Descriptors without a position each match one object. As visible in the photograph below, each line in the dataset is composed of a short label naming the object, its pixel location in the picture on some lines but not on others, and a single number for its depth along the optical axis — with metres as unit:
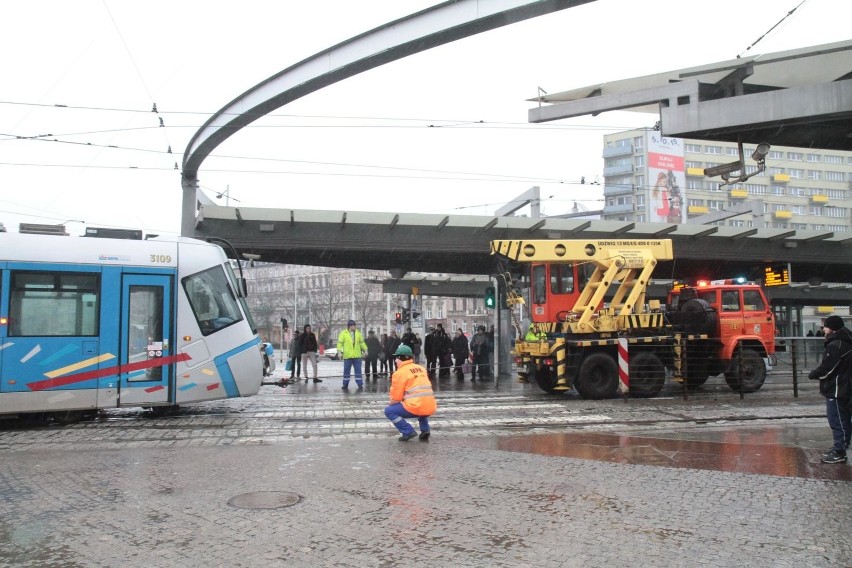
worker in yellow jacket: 18.38
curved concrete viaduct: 10.29
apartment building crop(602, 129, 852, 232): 83.56
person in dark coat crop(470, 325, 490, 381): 22.12
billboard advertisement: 84.94
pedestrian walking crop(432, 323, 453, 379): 23.47
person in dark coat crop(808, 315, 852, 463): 7.52
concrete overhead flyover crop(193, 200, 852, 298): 22.09
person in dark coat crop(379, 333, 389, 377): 23.80
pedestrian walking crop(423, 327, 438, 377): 23.22
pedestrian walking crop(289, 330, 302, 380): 21.34
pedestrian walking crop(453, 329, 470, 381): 23.09
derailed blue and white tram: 10.61
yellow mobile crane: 14.73
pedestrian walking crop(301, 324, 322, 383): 20.66
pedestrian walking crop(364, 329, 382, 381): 21.89
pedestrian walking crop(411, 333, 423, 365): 24.30
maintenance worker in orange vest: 8.62
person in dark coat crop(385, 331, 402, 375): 22.82
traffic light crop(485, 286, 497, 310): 19.37
